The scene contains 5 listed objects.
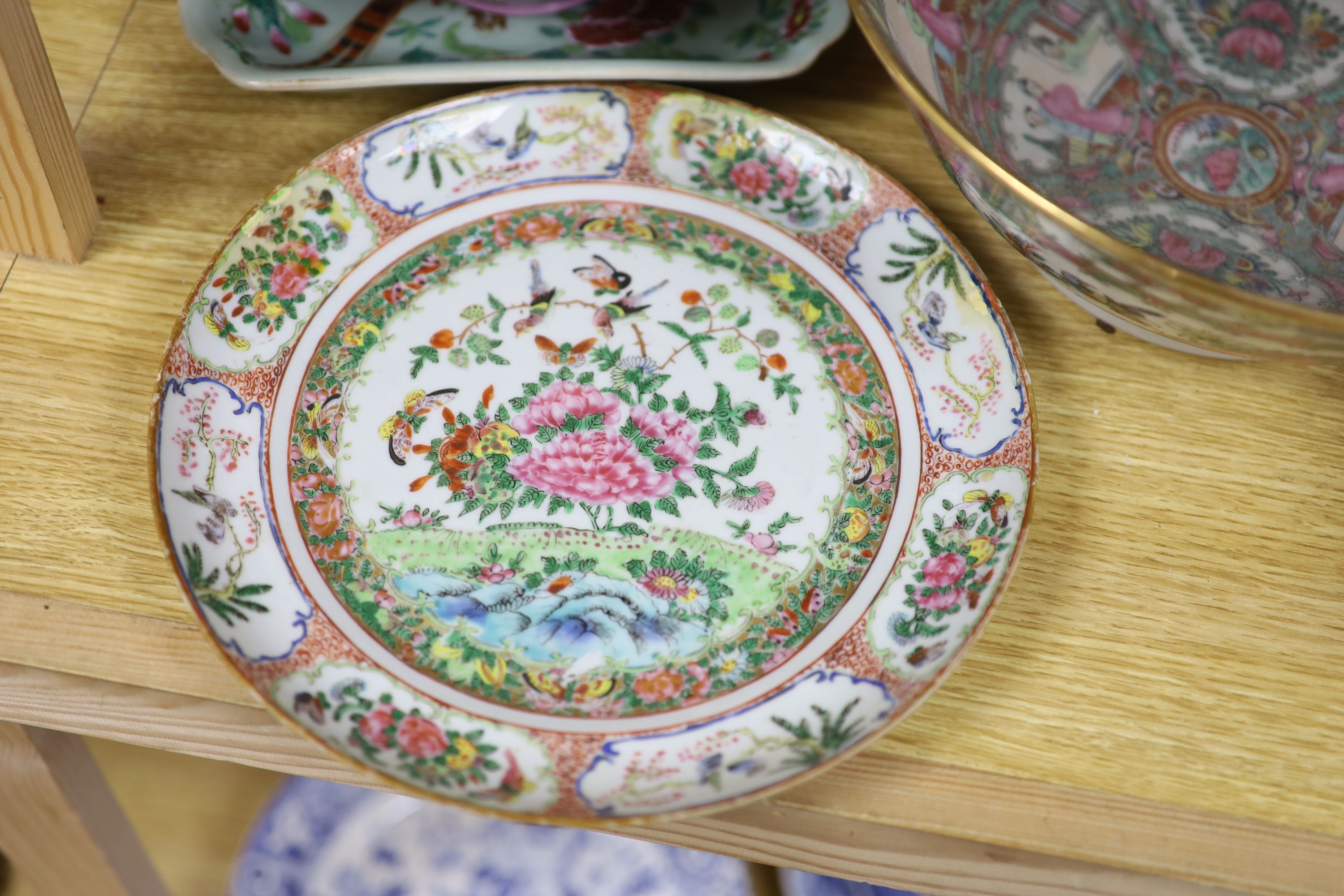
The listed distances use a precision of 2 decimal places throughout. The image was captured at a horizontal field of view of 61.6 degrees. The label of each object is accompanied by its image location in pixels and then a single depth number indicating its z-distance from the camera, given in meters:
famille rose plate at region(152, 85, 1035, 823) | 0.48
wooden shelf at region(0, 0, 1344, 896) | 0.50
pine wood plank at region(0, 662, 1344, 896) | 0.49
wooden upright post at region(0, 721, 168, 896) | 0.63
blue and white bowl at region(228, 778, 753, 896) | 1.04
